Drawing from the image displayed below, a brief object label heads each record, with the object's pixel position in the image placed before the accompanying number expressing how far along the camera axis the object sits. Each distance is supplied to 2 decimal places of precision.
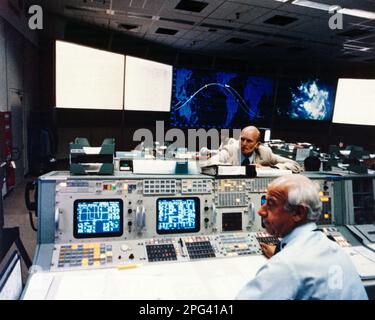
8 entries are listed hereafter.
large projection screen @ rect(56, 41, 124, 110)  6.89
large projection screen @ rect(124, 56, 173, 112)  8.00
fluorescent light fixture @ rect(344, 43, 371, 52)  7.52
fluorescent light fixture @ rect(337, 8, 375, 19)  5.16
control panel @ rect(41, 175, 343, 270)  1.66
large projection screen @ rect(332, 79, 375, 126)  9.19
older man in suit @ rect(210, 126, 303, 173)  3.02
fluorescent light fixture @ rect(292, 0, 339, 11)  4.93
